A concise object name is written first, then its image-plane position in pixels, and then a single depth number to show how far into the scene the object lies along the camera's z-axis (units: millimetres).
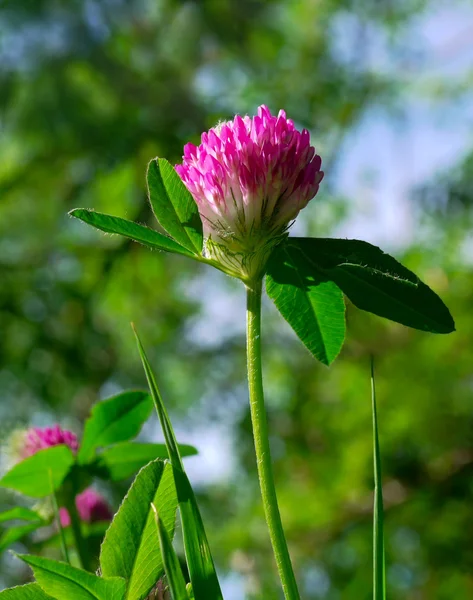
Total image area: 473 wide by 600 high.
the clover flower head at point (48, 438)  449
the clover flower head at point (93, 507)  482
